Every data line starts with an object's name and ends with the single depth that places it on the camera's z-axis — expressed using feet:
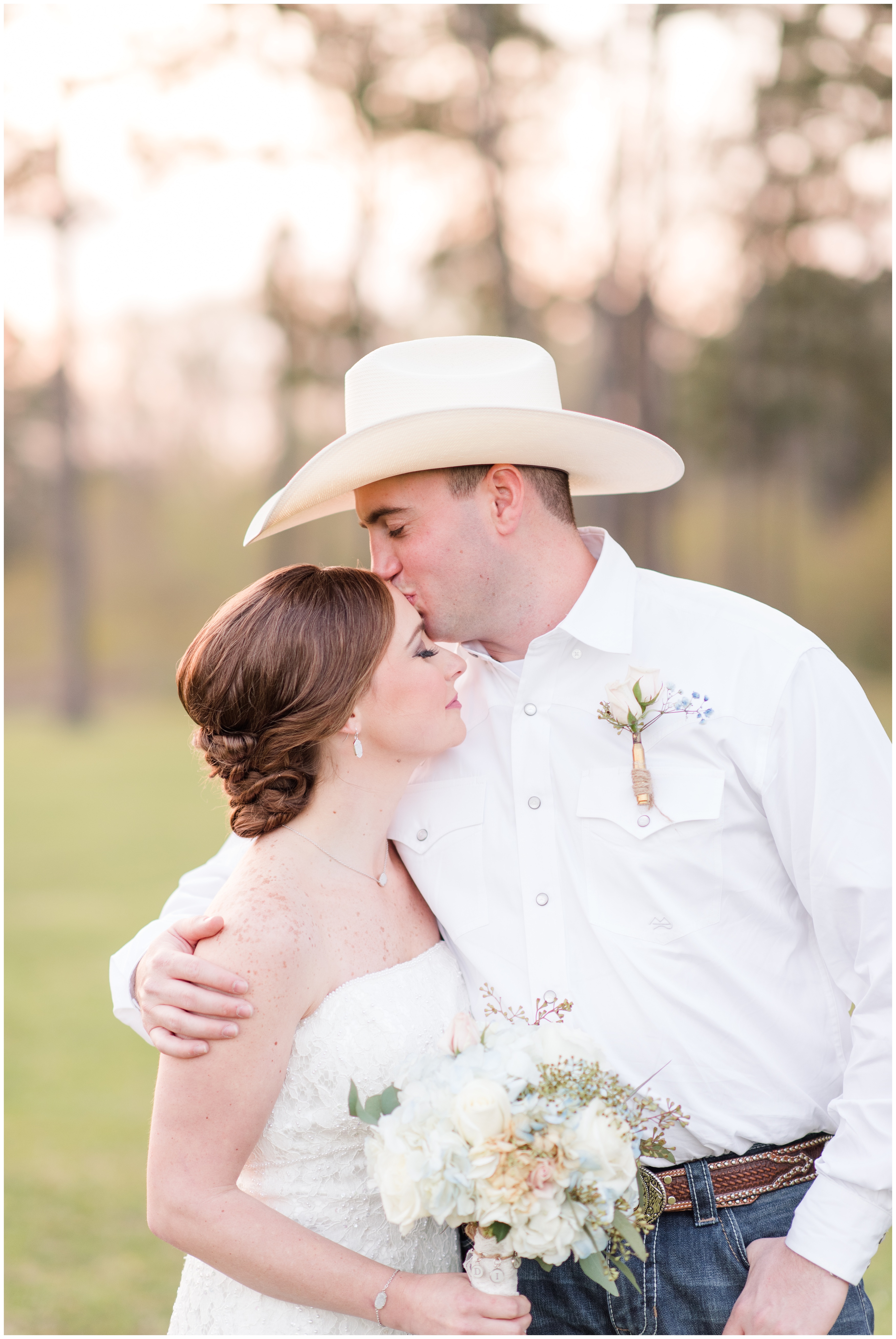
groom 7.98
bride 7.64
